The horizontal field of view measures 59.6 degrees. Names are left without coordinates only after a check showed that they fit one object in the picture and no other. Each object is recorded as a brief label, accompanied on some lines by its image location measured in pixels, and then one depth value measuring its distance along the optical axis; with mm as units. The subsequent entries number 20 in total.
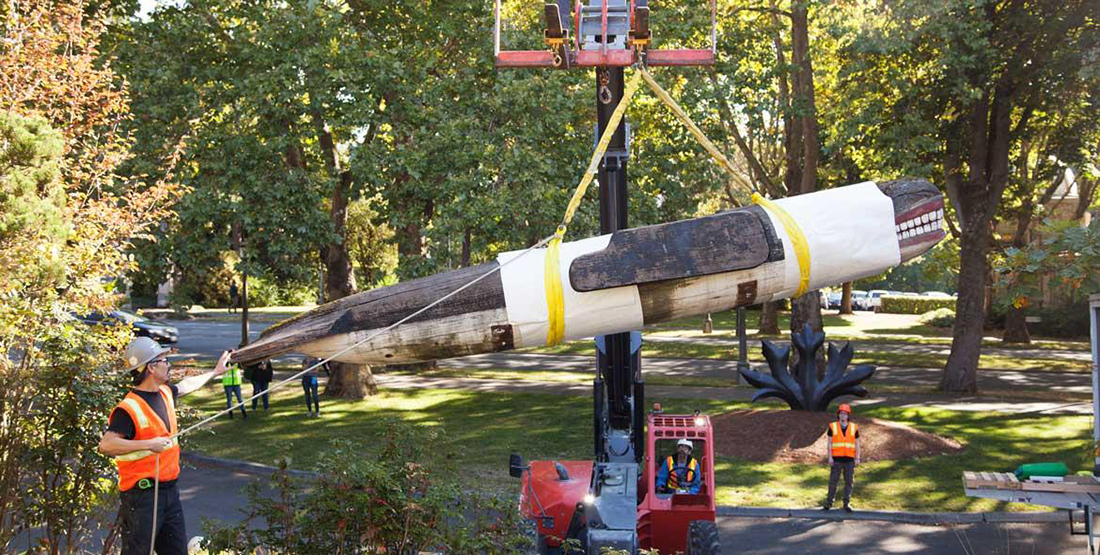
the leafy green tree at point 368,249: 36812
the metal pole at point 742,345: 23978
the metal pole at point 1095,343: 10391
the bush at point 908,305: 62250
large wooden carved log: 6387
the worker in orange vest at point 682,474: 8992
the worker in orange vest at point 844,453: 12938
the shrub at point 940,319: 48531
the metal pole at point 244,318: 27750
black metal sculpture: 17641
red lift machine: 7887
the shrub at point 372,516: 5594
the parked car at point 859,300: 66688
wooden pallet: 9484
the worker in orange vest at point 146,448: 6031
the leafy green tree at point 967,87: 20078
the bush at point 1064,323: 41281
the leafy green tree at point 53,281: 6863
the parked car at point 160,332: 32678
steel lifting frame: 7871
